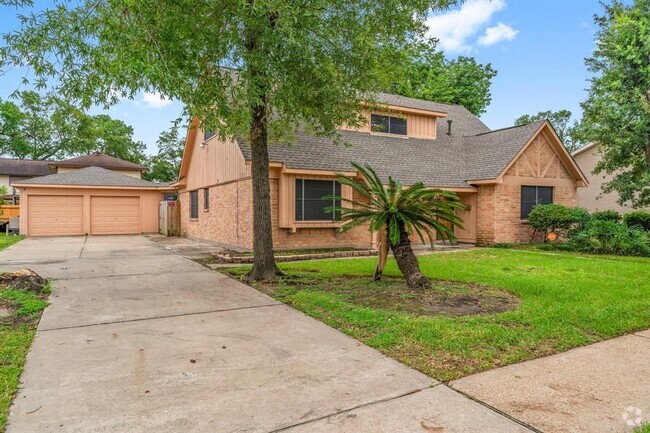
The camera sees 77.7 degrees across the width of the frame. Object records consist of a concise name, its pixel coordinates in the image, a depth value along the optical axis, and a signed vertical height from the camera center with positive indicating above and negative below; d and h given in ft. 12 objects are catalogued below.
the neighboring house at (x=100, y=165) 97.66 +12.66
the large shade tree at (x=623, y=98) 47.67 +14.39
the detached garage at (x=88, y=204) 64.08 +1.76
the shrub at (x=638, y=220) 47.70 -0.83
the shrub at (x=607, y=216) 49.16 -0.36
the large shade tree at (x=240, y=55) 17.92 +8.38
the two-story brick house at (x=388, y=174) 41.70 +4.67
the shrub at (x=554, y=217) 45.80 -0.44
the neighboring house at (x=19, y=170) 116.78 +13.31
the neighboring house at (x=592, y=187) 70.28 +4.75
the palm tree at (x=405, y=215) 22.24 -0.08
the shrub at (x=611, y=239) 39.47 -2.67
